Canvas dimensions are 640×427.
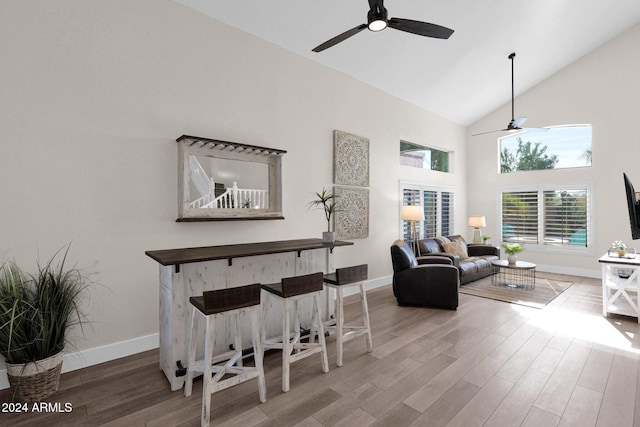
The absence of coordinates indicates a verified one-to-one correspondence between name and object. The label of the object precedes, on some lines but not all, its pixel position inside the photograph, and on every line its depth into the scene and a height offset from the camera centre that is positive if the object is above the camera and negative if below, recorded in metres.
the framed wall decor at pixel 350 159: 4.74 +0.85
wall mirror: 3.18 +0.37
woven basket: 2.16 -1.18
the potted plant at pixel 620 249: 4.08 -0.51
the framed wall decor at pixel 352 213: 4.80 -0.01
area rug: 4.59 -1.32
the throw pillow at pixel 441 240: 6.06 -0.56
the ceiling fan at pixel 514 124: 5.36 +1.54
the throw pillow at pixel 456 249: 5.95 -0.72
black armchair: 4.20 -0.98
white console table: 3.74 -0.87
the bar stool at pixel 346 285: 2.76 -0.71
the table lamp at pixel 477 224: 6.73 -0.27
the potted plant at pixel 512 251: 5.39 -0.69
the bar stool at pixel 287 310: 2.36 -0.80
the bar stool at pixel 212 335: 1.98 -0.86
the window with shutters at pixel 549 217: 6.31 -0.12
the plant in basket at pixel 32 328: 2.15 -0.82
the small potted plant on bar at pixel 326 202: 4.46 +0.14
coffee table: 5.30 -1.29
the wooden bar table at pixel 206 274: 2.38 -0.55
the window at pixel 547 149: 6.31 +1.37
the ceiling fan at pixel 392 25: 2.34 +1.52
